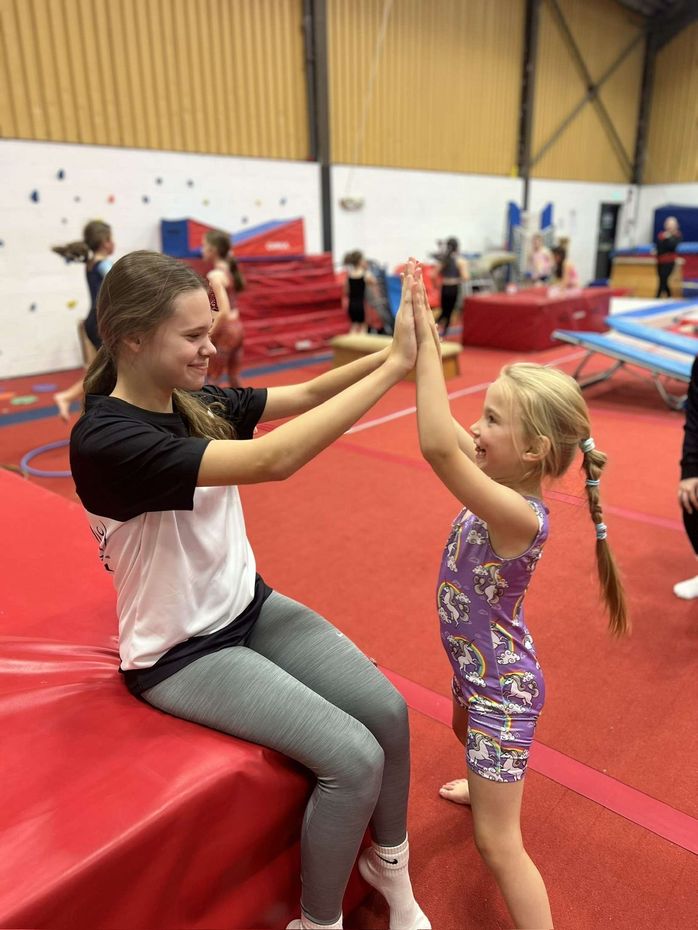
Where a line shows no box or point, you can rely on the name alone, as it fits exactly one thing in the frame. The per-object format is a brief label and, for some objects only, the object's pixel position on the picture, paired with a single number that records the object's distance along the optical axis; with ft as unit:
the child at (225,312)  17.60
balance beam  22.77
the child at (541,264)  39.34
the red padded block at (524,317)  28.27
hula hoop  14.13
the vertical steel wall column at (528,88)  43.29
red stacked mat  27.50
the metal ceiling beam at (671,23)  52.70
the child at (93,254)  15.37
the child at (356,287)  27.73
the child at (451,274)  30.14
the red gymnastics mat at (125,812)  3.57
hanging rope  33.99
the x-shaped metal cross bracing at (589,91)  46.35
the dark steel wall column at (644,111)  55.36
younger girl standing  4.54
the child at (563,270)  34.71
